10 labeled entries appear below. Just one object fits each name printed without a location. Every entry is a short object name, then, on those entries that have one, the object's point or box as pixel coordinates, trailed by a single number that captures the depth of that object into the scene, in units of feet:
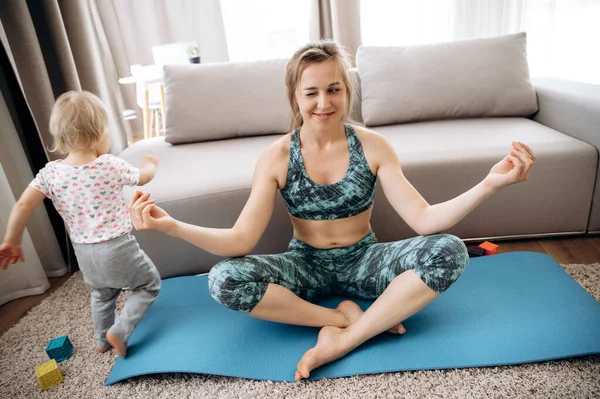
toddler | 3.84
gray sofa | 5.27
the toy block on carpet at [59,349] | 4.24
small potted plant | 9.64
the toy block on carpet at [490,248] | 5.21
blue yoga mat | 3.64
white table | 9.99
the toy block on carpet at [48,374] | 3.91
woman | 3.56
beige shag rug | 3.41
